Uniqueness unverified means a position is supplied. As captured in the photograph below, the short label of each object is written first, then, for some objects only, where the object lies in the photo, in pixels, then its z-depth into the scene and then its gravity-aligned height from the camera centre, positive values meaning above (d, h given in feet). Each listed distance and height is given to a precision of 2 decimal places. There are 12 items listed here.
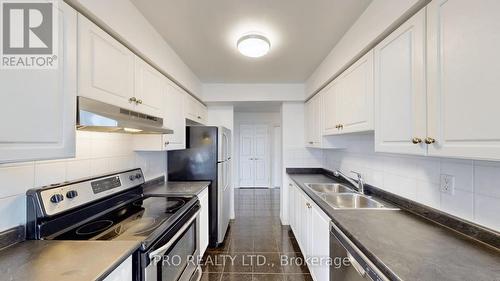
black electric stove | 3.78 -1.70
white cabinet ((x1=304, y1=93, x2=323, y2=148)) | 9.54 +1.02
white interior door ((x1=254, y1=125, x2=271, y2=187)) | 22.27 -1.10
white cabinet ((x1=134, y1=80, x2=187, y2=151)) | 7.03 +0.72
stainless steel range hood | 3.54 +0.48
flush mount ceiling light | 6.41 +2.95
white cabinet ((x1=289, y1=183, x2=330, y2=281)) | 5.62 -2.80
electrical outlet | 4.18 -0.79
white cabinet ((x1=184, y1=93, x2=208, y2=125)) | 9.49 +1.62
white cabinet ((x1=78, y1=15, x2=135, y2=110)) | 3.74 +1.48
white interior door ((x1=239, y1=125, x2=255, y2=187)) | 22.27 -1.30
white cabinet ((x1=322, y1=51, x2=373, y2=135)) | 5.48 +1.29
